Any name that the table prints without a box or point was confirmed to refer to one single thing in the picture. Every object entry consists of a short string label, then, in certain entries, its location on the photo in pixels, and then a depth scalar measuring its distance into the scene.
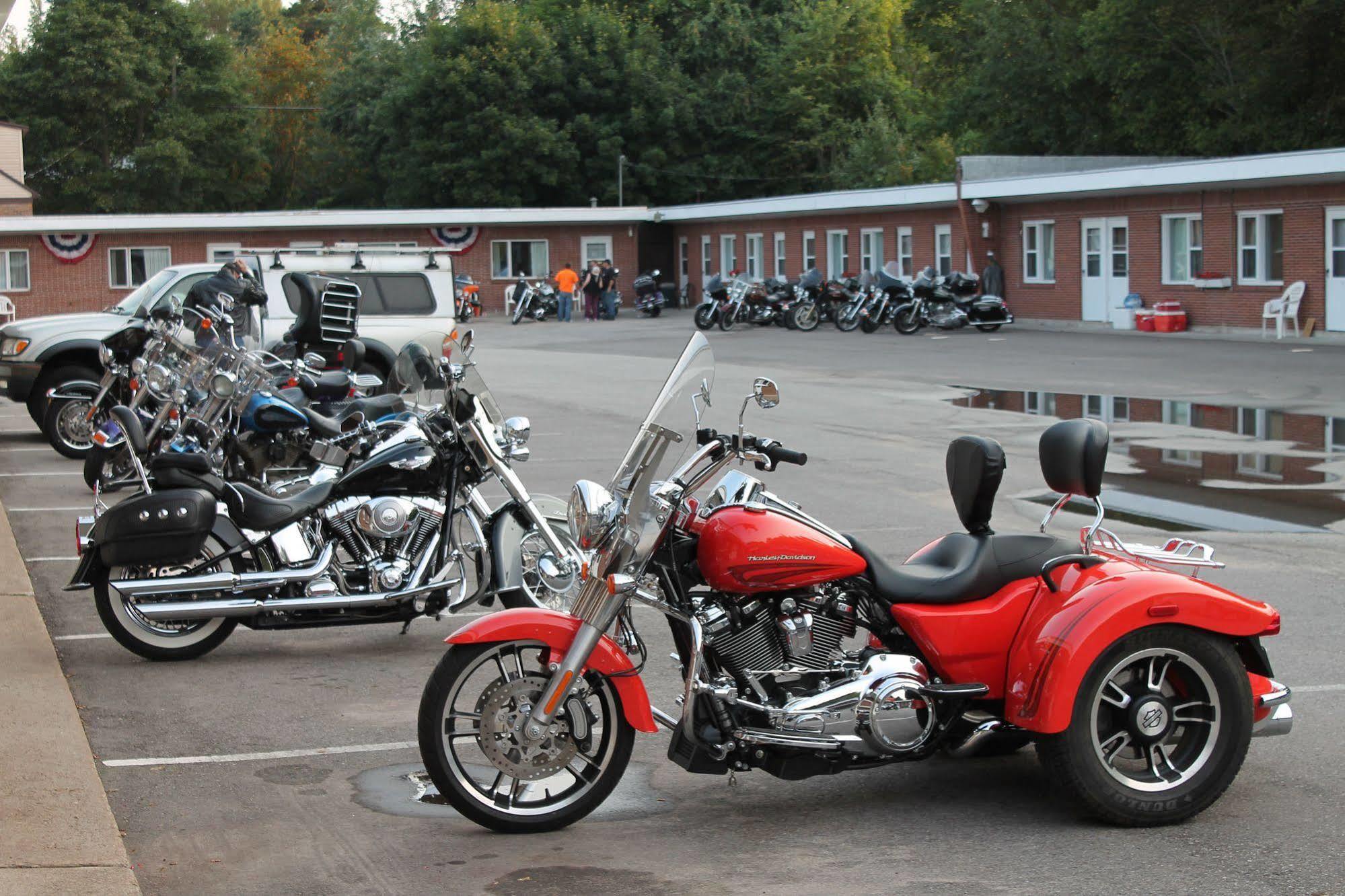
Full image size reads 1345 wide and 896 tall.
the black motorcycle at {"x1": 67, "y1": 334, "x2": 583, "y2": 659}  7.32
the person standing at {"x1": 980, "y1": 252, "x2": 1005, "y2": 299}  39.22
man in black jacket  13.05
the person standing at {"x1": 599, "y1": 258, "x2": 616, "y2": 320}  48.91
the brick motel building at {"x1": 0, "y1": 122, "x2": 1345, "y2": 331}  32.09
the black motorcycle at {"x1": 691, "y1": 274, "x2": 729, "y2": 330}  41.28
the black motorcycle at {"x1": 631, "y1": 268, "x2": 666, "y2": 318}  49.56
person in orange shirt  48.16
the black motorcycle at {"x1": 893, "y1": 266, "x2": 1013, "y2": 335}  36.75
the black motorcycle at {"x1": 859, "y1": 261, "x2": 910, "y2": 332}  37.44
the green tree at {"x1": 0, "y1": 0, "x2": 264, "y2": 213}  65.62
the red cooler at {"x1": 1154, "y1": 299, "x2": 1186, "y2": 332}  34.03
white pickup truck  16.23
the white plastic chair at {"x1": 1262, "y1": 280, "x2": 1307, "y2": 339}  30.89
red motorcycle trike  4.99
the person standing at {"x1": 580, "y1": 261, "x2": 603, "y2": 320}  48.19
